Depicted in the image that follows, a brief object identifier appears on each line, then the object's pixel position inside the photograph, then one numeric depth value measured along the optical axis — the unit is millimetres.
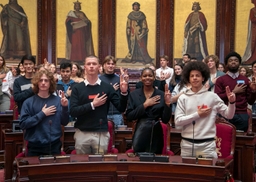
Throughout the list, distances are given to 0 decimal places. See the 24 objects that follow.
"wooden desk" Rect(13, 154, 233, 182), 2924
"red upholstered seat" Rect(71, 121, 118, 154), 4332
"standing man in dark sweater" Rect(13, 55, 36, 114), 4438
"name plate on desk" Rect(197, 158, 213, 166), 2980
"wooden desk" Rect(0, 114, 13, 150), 5551
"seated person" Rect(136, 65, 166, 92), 5004
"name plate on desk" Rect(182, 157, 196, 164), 3030
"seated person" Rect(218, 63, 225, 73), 7744
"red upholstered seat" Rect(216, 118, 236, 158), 3918
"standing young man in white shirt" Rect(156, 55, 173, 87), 8129
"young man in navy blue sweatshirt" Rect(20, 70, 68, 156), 3467
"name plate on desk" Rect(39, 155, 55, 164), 3008
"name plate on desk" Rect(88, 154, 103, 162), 3117
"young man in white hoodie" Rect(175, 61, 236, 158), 3223
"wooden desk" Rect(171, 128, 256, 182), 4258
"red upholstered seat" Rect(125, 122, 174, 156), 4106
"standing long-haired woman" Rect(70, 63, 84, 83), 6213
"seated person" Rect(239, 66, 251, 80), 7391
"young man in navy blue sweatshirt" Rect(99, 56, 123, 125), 4992
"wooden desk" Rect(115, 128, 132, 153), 4719
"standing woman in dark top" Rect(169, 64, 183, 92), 6661
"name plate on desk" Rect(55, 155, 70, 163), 3041
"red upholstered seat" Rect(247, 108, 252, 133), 4819
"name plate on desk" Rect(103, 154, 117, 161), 3117
